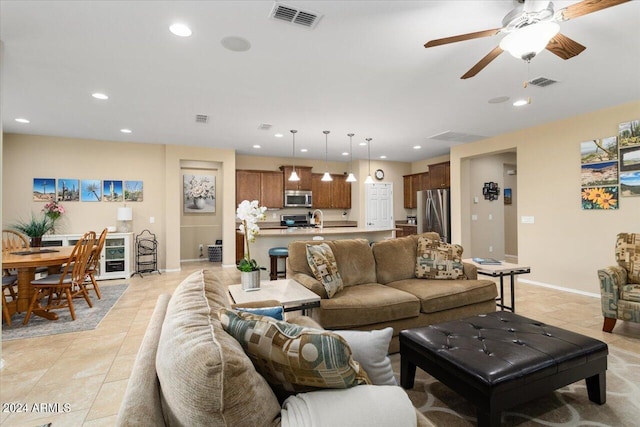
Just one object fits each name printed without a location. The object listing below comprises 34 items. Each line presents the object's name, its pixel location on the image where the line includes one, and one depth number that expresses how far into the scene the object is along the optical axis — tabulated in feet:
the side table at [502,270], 10.61
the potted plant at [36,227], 14.46
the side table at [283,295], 7.20
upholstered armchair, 9.57
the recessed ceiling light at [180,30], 7.79
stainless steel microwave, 25.70
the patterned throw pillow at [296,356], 2.96
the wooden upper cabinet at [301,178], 25.54
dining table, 10.50
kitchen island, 15.83
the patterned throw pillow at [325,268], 8.66
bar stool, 14.78
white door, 27.14
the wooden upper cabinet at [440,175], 23.11
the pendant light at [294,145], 17.63
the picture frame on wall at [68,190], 18.78
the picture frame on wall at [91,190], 19.27
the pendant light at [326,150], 18.38
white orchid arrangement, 7.50
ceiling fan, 5.80
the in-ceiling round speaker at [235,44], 8.37
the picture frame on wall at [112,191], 19.72
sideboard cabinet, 18.10
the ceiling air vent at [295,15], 7.13
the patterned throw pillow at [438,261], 10.68
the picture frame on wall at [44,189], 18.31
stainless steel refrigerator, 22.20
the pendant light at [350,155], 18.69
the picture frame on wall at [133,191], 20.20
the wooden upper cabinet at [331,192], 26.84
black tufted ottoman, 5.11
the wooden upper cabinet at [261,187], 24.02
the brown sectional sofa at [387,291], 8.21
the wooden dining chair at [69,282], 11.30
